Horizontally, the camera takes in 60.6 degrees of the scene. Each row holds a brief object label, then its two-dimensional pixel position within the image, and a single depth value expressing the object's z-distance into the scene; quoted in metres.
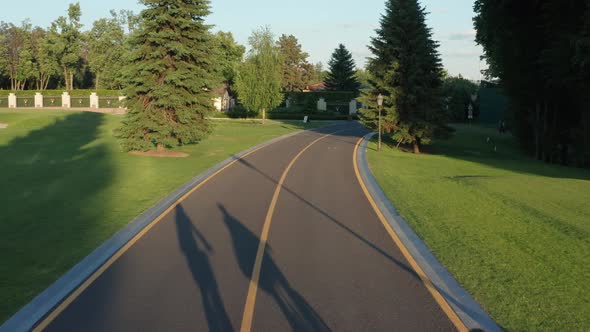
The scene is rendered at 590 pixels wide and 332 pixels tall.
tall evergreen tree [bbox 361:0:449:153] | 34.09
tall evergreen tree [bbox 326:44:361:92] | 97.88
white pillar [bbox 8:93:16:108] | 74.06
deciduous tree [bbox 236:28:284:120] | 59.25
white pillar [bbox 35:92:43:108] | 74.69
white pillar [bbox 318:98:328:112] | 82.69
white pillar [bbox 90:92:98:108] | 74.62
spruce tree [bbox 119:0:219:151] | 26.11
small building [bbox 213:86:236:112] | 85.71
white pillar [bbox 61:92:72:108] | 75.06
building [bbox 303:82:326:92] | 123.20
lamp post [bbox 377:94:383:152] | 31.53
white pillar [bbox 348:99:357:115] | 79.36
